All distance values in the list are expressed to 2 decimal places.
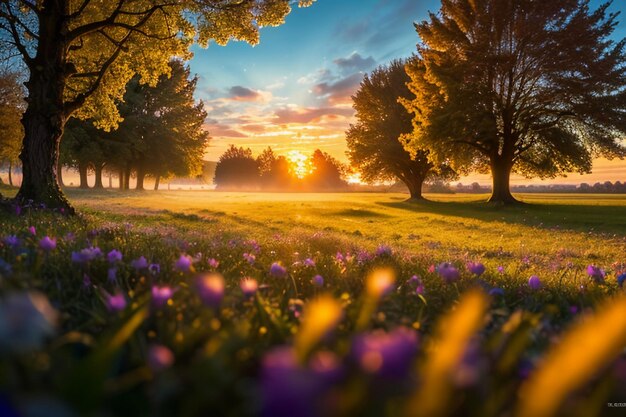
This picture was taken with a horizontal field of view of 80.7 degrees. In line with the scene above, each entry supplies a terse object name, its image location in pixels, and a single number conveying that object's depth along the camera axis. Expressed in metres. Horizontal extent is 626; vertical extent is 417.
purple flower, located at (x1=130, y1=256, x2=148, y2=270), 2.77
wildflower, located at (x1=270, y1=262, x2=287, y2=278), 2.69
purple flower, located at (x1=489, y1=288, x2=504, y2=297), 2.89
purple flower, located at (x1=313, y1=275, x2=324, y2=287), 2.89
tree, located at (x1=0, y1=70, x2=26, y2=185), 41.75
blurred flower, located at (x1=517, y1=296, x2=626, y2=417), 0.85
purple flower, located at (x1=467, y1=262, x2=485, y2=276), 3.22
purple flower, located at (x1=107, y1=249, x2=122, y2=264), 2.90
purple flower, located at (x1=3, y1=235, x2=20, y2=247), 3.18
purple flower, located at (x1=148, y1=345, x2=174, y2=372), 1.03
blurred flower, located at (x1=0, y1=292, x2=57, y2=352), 0.76
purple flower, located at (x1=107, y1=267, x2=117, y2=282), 2.70
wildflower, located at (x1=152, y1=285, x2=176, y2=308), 1.92
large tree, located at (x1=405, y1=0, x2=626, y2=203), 27.33
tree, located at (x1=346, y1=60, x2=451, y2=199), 43.62
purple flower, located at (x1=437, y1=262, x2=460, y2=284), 2.86
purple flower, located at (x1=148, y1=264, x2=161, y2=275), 2.83
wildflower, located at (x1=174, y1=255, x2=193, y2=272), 2.52
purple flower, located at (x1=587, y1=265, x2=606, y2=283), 3.59
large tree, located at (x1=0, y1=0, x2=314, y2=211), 11.77
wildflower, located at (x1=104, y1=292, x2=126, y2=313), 1.80
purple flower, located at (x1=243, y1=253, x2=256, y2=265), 3.75
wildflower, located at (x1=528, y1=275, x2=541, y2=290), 3.15
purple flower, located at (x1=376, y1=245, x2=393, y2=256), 4.98
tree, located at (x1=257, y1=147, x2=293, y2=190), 127.06
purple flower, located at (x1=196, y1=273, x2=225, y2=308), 1.46
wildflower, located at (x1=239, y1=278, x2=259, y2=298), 1.97
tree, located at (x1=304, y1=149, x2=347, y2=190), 124.62
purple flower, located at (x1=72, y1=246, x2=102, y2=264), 2.71
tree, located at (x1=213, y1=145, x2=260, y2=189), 133.25
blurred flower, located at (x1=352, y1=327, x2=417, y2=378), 0.86
